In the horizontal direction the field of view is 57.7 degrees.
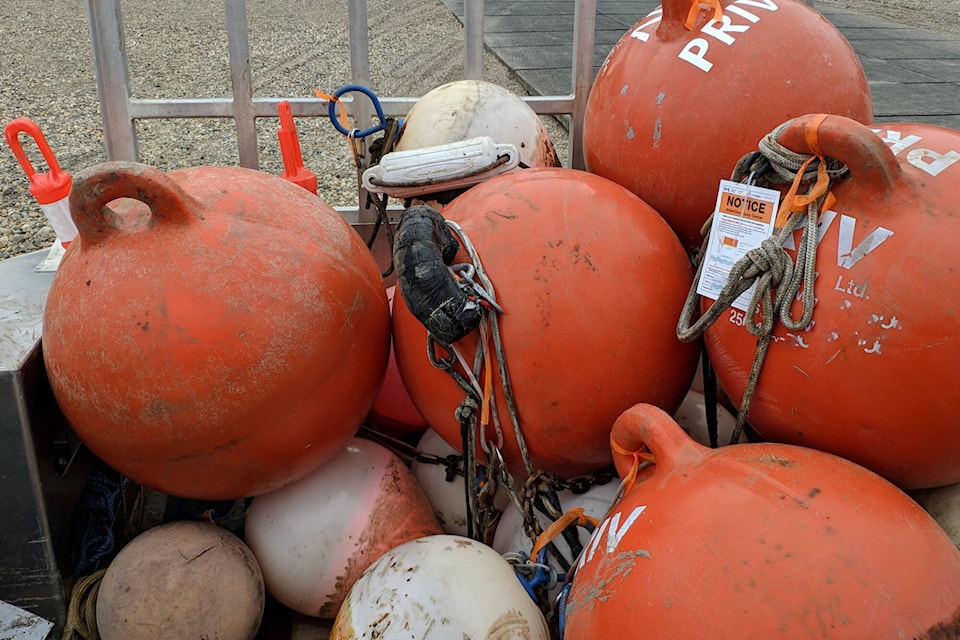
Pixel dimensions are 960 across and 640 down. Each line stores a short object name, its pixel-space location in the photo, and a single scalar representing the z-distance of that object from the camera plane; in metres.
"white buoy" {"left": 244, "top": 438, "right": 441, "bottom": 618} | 2.21
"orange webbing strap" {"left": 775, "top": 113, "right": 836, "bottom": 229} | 1.73
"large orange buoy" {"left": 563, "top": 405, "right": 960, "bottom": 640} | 1.45
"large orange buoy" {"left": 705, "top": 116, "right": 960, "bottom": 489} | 1.67
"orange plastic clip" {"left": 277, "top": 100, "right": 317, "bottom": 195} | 2.86
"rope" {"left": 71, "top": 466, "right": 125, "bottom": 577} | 2.31
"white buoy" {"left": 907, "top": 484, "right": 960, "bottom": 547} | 1.92
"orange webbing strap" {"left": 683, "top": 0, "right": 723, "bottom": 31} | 2.28
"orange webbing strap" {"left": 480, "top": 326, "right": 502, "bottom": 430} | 1.95
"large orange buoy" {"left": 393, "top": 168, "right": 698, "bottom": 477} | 1.94
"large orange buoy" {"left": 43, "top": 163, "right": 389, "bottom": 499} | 1.88
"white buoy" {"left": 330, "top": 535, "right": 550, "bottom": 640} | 1.79
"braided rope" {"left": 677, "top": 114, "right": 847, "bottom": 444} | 1.75
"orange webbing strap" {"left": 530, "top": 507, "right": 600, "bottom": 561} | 2.03
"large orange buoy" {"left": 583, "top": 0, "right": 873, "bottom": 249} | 2.18
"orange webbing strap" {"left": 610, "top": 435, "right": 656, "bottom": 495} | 1.85
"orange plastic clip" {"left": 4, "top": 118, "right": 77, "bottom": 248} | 2.51
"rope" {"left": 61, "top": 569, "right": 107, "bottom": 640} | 2.20
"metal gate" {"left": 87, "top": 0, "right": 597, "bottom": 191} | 3.40
